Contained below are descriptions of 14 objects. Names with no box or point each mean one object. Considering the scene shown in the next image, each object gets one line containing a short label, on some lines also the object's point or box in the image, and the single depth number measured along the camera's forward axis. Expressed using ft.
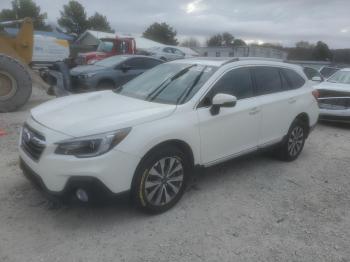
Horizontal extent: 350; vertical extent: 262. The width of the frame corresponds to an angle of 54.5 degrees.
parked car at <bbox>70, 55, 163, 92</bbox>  33.63
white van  75.46
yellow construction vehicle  27.58
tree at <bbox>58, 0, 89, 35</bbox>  216.74
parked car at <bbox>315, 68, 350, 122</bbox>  27.56
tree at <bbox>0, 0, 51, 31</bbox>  198.29
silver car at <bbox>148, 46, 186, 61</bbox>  78.28
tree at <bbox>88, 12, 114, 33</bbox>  225.50
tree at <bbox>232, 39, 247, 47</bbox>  261.69
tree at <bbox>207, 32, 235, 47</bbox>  286.05
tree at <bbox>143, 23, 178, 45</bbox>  222.69
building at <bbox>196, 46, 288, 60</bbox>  139.95
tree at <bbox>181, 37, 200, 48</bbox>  263.94
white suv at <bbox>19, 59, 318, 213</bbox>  10.42
